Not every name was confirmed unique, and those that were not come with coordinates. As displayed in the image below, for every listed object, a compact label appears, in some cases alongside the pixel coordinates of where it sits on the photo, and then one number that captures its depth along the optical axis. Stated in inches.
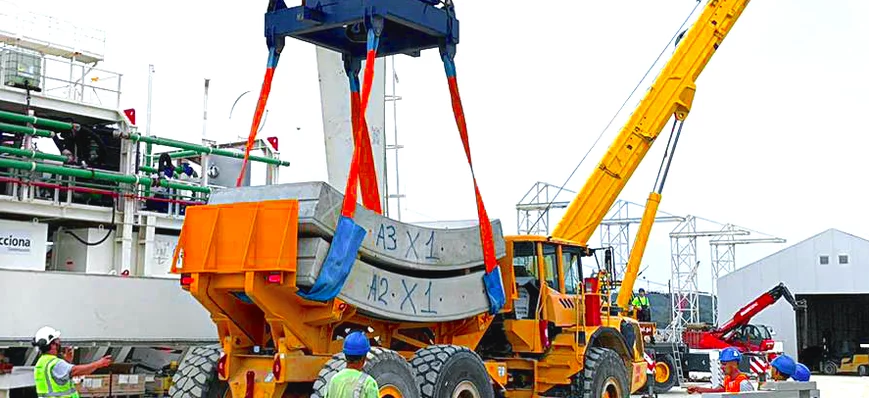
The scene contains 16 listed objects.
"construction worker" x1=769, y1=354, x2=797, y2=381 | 306.0
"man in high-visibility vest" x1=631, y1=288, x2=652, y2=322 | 1005.2
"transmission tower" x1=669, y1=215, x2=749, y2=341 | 2165.4
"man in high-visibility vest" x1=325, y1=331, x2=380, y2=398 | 245.9
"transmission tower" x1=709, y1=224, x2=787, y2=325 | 2238.6
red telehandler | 1232.8
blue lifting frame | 426.6
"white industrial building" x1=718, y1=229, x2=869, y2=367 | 1515.7
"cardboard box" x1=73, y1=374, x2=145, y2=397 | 524.4
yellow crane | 372.5
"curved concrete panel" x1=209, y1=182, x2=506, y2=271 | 371.9
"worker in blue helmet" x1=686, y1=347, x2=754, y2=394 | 333.0
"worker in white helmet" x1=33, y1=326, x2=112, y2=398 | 350.0
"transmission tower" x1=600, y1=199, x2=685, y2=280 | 2129.7
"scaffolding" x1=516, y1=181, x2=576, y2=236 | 1761.8
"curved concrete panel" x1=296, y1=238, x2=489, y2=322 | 369.4
